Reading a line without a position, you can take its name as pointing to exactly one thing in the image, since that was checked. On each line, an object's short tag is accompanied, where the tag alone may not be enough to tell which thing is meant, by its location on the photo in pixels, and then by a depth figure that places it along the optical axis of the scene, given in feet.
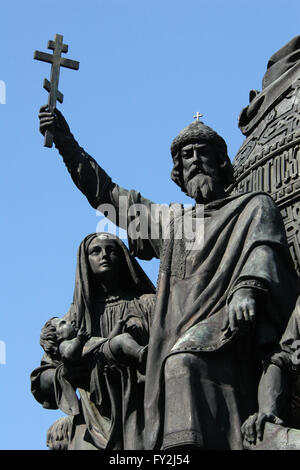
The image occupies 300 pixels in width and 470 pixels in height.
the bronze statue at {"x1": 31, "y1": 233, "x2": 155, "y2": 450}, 47.34
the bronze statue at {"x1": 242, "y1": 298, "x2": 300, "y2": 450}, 41.70
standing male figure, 43.27
